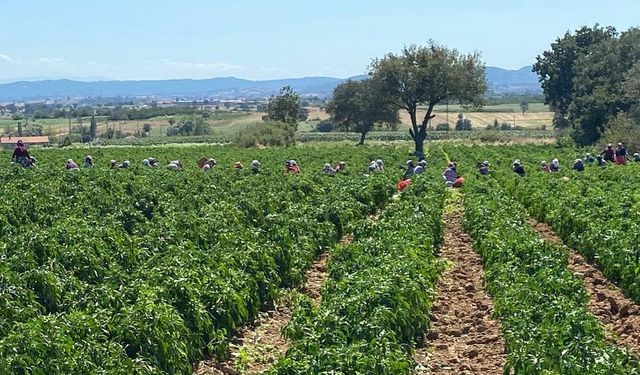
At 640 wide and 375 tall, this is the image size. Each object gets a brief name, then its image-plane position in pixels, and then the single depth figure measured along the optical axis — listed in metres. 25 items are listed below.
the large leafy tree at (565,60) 72.25
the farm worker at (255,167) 29.80
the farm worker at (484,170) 28.09
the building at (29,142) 93.06
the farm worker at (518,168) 28.06
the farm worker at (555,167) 28.93
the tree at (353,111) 79.00
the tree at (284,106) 82.31
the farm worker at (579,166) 28.84
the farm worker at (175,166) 30.22
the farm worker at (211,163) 32.50
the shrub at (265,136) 66.50
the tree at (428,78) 54.16
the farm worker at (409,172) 28.54
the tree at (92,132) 123.54
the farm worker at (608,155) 33.34
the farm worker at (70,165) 28.44
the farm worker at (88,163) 29.50
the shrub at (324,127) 126.78
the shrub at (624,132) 44.75
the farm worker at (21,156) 27.56
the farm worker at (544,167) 30.16
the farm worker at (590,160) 33.51
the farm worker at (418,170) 27.78
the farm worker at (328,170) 28.98
